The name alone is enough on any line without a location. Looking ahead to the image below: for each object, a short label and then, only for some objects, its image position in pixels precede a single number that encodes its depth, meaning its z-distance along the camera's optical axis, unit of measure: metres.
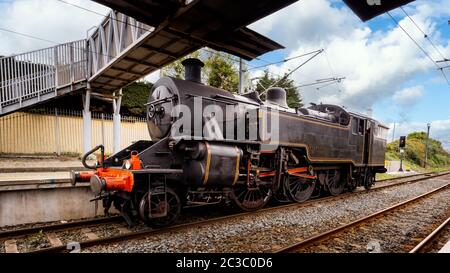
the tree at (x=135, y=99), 16.47
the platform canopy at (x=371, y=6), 4.33
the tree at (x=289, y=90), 27.10
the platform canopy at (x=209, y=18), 4.79
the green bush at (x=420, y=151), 36.62
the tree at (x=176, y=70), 21.99
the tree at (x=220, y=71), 21.98
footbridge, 5.10
